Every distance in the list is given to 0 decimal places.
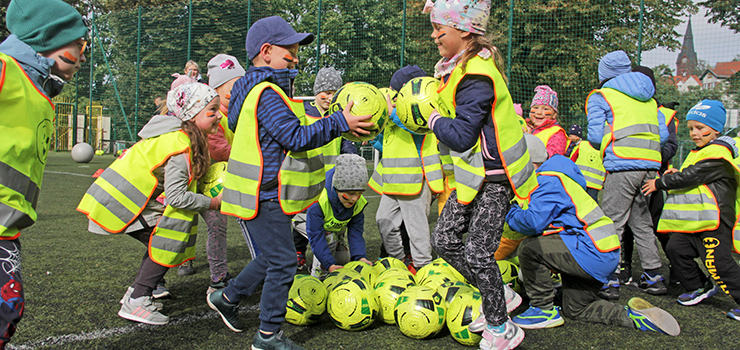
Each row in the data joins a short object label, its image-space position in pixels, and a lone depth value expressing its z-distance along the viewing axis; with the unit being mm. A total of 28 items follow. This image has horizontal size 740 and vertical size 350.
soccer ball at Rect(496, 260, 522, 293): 4238
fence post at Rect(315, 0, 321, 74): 15420
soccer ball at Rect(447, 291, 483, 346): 3207
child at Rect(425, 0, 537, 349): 2926
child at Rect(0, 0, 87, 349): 1949
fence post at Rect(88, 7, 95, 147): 23950
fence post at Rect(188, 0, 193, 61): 19531
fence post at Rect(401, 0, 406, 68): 14211
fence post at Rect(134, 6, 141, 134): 21219
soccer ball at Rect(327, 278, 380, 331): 3445
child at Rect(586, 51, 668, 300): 4840
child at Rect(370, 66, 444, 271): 4789
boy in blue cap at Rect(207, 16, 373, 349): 2832
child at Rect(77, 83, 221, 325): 3576
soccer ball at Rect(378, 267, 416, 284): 3938
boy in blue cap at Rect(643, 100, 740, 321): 4230
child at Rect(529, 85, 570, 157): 5785
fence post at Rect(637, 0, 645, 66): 10789
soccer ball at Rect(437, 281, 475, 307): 3490
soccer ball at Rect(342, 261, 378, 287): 4083
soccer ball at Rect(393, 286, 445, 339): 3291
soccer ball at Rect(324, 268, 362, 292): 3746
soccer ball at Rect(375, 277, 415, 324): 3566
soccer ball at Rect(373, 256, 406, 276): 4359
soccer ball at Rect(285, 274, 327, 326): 3496
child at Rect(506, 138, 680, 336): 3645
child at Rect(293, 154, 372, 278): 4527
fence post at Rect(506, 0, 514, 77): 13170
